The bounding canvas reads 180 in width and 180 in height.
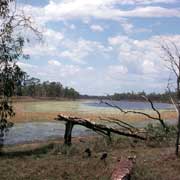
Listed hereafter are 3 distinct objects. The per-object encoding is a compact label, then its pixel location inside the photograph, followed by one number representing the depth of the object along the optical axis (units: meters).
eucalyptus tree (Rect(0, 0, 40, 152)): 9.89
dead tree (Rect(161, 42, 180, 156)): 8.34
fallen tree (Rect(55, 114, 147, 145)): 10.78
